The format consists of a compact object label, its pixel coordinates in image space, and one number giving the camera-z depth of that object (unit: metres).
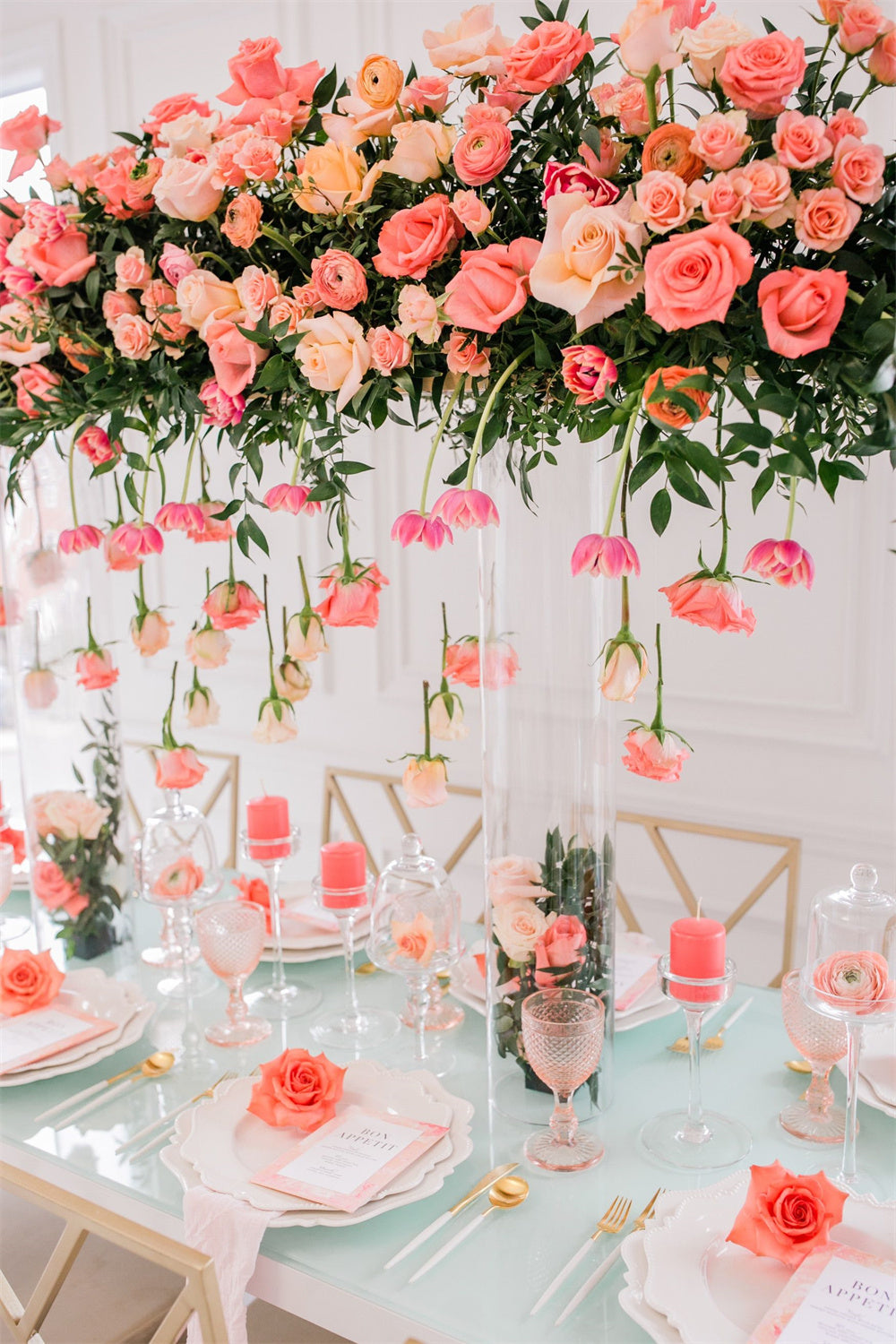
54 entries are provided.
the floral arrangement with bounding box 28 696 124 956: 1.84
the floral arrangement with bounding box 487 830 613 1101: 1.34
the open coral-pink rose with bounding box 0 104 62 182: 1.60
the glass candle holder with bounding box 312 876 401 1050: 1.59
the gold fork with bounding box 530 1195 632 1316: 1.09
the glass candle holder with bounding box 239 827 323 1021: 1.71
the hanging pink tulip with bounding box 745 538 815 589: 1.10
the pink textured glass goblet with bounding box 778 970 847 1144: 1.33
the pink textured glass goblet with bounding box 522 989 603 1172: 1.26
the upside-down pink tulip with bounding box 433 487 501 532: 1.14
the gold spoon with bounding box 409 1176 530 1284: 1.18
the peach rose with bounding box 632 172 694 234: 1.03
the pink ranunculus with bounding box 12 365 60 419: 1.63
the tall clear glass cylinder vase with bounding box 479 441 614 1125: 1.28
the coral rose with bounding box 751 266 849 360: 0.99
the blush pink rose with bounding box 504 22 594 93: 1.10
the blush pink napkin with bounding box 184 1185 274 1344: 1.14
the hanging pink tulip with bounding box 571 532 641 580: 1.10
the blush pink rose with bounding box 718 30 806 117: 1.00
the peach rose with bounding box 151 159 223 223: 1.35
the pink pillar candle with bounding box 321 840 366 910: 1.63
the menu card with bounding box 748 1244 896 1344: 0.98
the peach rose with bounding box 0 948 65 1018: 1.64
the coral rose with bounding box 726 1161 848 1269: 1.08
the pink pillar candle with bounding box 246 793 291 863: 1.75
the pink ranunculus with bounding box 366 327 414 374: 1.24
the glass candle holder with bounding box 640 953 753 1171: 1.29
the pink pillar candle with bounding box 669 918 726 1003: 1.30
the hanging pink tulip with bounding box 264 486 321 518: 1.36
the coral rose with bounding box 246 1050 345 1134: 1.32
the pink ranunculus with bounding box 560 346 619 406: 1.10
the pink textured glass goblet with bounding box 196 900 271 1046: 1.57
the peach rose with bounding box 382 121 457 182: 1.18
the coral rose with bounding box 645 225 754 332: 0.98
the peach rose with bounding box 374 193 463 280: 1.18
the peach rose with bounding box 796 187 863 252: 1.01
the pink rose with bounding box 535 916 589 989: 1.33
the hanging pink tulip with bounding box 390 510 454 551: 1.19
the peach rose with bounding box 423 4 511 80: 1.16
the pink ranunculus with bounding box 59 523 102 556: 1.60
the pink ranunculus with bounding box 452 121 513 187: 1.13
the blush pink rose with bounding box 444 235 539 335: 1.13
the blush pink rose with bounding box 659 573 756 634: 1.11
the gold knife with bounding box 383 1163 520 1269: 1.14
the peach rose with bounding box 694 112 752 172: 1.01
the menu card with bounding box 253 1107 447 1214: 1.19
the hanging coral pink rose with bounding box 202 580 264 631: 1.53
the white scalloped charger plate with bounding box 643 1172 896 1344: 1.02
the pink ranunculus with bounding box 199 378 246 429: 1.39
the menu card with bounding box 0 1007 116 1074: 1.52
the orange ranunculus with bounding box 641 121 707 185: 1.05
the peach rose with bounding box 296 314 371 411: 1.24
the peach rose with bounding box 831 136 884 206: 1.00
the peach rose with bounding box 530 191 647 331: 1.05
